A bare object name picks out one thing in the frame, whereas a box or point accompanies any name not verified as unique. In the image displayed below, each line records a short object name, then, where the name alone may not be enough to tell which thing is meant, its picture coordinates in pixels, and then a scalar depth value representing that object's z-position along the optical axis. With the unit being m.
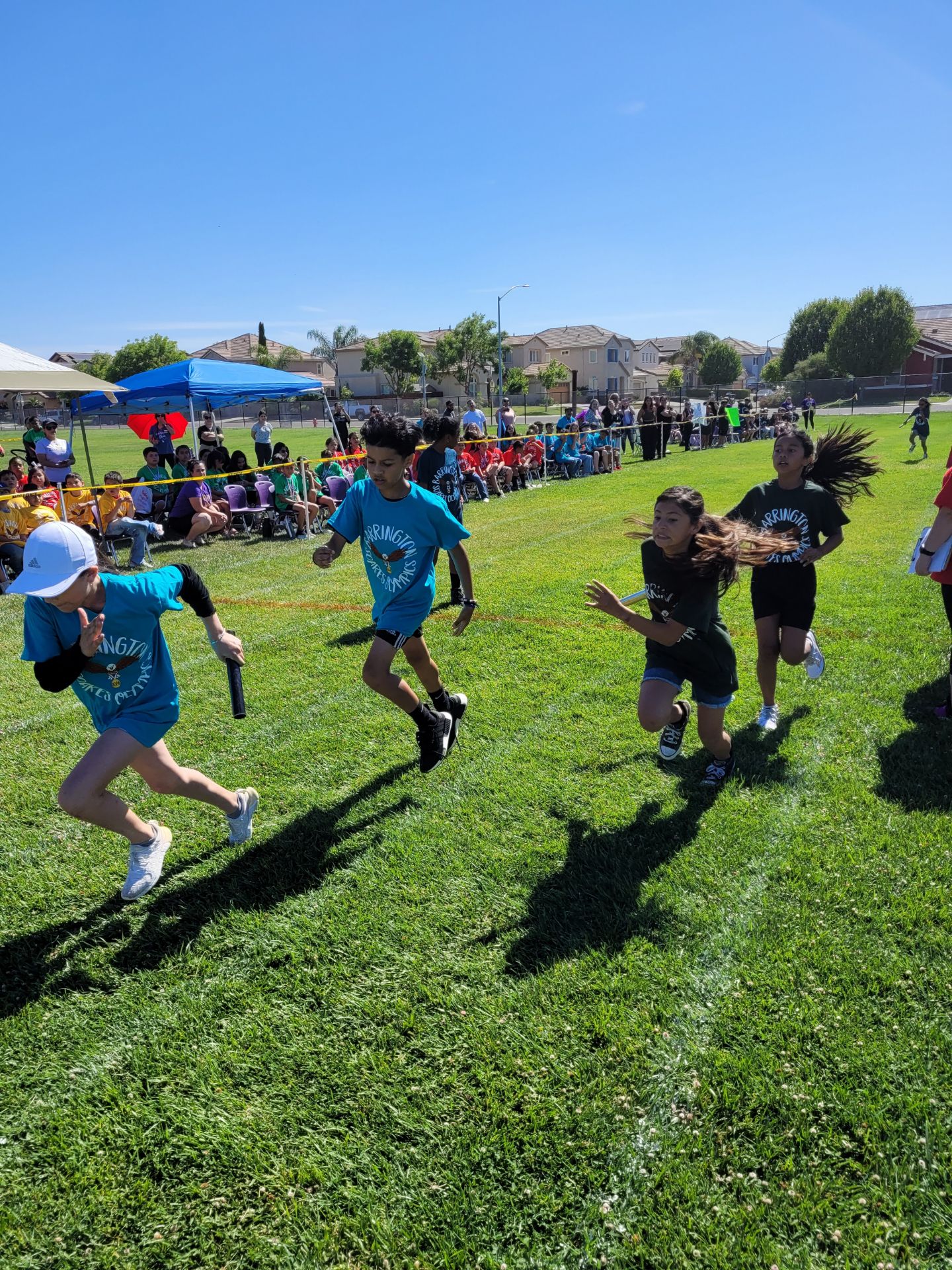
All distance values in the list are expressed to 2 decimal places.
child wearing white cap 3.04
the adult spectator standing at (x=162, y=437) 15.81
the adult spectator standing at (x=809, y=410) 34.75
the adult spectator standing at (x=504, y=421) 20.02
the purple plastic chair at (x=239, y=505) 13.63
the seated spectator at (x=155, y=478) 13.34
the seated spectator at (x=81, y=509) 11.80
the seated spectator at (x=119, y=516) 11.30
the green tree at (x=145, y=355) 63.75
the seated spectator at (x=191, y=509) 12.89
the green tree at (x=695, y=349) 105.44
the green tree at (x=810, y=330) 72.50
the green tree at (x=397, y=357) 76.06
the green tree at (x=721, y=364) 85.31
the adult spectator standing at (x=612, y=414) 25.00
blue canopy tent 14.91
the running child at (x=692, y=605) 3.99
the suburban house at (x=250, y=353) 87.88
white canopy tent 10.95
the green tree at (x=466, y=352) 75.44
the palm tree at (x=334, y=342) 97.81
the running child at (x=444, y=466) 7.77
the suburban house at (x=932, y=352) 70.00
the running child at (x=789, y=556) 5.03
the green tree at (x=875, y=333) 62.66
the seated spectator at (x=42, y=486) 11.35
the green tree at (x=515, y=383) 72.31
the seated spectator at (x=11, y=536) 10.47
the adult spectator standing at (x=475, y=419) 18.23
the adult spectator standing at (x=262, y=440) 19.81
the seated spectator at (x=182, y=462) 13.95
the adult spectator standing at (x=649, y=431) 25.47
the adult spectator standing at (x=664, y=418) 26.48
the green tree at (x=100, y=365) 70.12
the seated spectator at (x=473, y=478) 17.25
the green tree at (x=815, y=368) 67.81
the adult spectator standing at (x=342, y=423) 20.41
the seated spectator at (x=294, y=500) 13.55
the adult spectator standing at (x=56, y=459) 13.94
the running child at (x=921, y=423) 21.44
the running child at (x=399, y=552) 4.48
